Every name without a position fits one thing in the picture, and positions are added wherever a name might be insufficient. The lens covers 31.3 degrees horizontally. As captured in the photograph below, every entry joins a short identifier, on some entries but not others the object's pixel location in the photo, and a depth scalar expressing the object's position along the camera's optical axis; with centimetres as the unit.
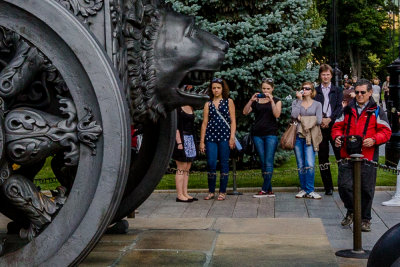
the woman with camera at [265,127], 1130
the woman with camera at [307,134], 1098
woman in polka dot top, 1103
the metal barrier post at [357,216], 679
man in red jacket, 821
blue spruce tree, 1348
